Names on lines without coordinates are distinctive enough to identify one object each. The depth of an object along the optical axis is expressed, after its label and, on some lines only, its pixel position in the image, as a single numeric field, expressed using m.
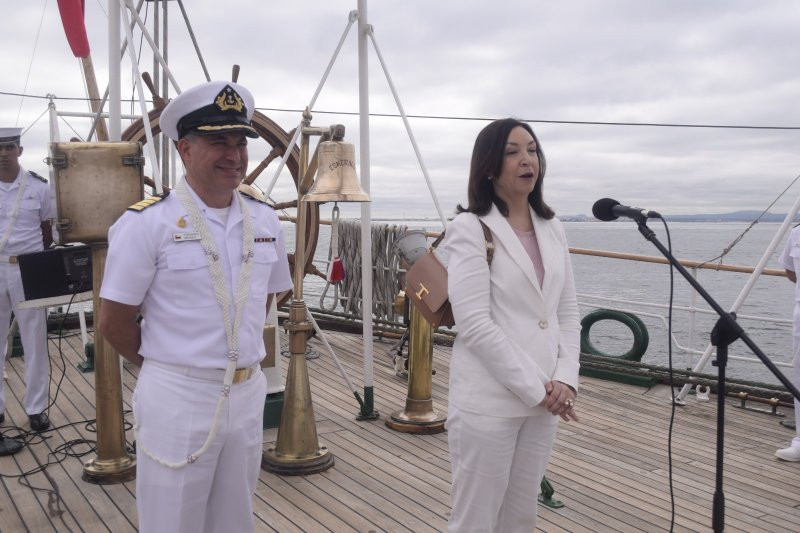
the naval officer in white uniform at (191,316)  1.57
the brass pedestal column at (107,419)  3.04
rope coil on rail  6.14
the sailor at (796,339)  3.52
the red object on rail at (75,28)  4.48
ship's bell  3.21
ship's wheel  4.52
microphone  1.98
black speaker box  3.17
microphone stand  1.84
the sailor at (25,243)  3.70
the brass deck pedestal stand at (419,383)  3.86
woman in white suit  1.86
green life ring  5.18
